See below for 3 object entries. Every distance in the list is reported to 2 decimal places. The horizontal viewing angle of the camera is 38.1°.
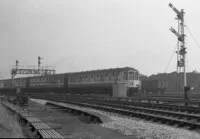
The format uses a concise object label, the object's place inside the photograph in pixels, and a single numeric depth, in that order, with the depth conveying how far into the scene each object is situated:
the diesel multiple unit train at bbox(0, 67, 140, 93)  32.47
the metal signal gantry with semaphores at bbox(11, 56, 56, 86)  67.25
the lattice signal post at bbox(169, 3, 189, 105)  36.70
